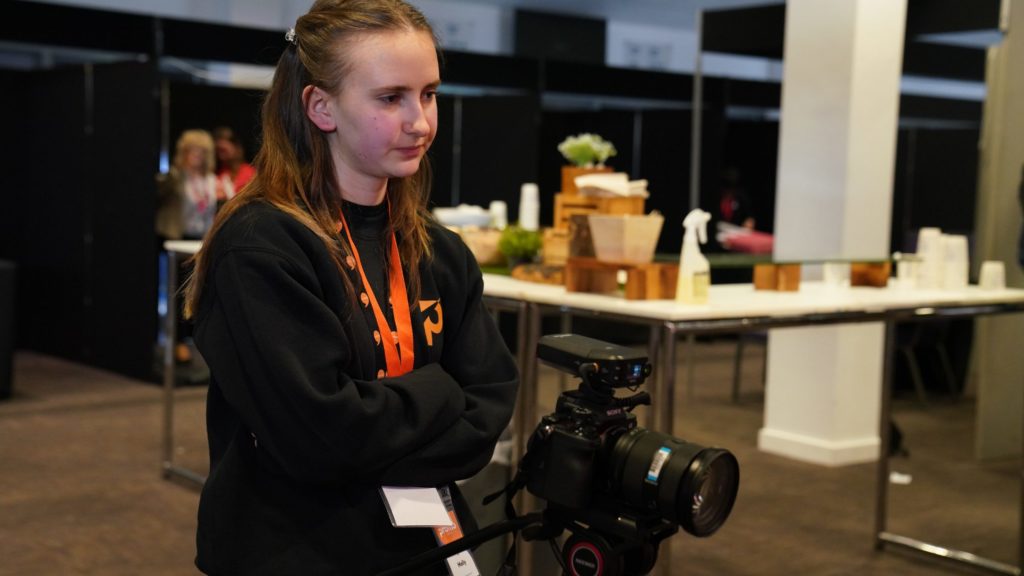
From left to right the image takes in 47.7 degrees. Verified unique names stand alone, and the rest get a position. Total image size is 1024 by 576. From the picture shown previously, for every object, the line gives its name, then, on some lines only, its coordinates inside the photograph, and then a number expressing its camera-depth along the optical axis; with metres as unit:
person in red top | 7.28
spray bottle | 3.09
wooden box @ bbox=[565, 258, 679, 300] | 3.08
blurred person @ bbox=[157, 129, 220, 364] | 6.94
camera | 1.34
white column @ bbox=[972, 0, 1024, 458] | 5.06
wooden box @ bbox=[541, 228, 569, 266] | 3.61
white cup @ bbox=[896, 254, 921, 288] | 4.11
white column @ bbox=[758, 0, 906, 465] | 5.04
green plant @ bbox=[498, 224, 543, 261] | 3.77
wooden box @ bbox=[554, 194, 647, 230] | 3.33
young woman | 1.30
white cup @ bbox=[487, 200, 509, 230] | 4.54
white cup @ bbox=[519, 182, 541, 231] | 4.45
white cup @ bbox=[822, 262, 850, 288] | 3.88
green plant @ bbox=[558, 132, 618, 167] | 3.69
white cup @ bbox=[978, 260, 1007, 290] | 4.13
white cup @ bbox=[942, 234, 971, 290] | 4.12
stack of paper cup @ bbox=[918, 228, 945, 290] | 4.11
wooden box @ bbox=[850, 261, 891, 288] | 4.00
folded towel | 3.31
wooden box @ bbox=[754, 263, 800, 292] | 3.61
